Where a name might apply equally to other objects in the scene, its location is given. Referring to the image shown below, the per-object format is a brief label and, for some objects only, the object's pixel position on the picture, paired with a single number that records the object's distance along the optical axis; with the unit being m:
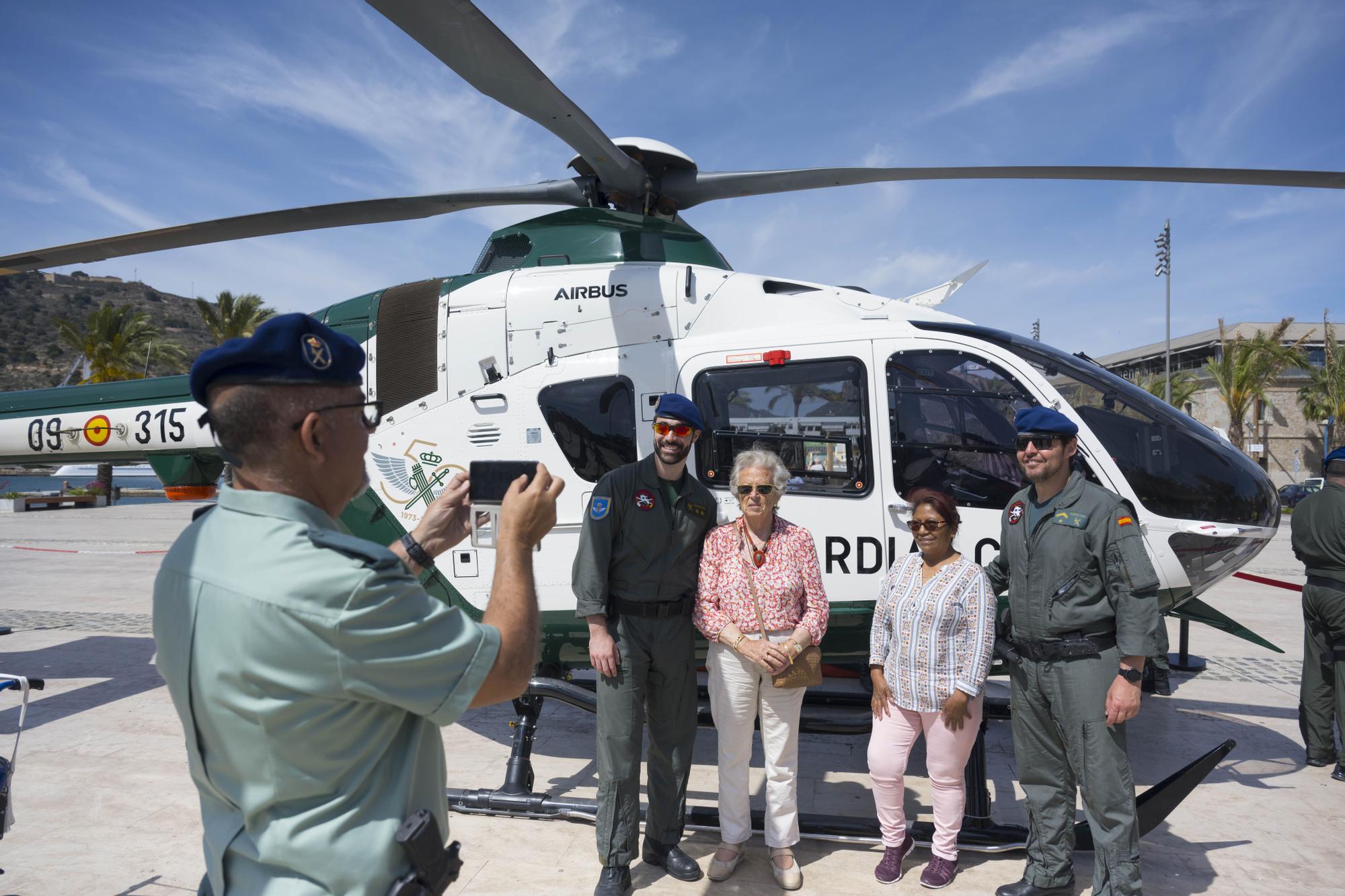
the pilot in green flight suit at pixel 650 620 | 3.33
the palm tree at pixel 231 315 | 33.16
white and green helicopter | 3.90
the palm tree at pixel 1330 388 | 31.45
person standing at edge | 4.59
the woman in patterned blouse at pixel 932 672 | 3.23
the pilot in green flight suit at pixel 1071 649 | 2.97
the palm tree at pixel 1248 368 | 30.12
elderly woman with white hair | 3.29
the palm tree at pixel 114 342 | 33.12
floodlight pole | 34.78
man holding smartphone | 1.12
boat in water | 72.06
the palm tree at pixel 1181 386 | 34.31
